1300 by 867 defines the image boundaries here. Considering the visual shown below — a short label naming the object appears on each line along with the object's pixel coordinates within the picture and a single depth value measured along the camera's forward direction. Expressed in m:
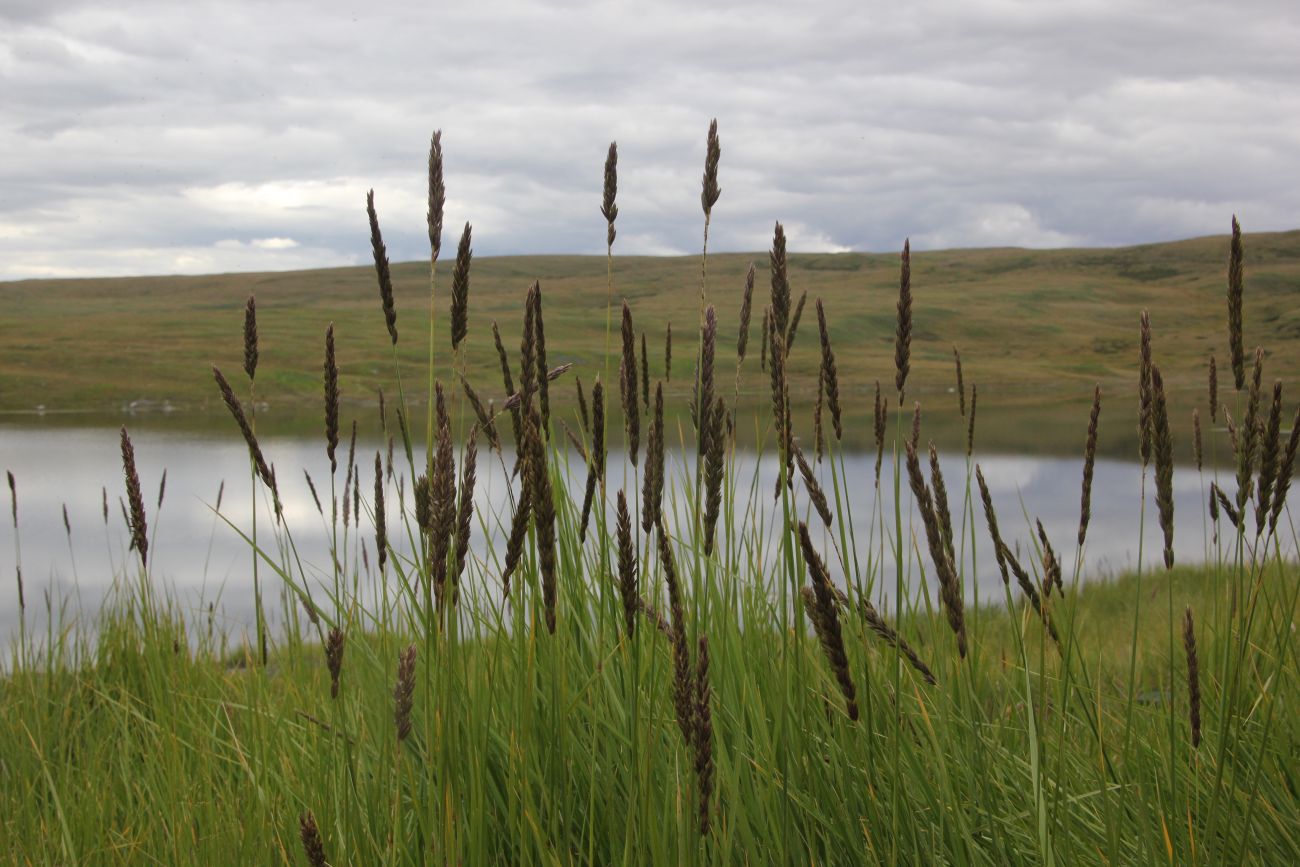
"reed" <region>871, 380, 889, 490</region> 2.15
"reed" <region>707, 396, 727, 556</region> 1.36
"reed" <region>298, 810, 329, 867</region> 1.17
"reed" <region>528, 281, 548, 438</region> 1.49
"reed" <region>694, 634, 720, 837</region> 0.97
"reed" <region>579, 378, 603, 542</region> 1.49
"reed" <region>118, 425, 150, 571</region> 1.91
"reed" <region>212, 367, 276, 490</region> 1.69
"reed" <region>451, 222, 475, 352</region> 1.36
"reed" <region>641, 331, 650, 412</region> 2.33
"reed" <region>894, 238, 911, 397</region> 1.51
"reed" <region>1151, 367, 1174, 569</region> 1.51
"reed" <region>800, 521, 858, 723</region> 1.00
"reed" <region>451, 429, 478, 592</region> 1.16
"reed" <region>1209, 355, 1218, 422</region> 2.57
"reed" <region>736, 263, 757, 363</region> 1.95
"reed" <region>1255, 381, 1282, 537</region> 1.36
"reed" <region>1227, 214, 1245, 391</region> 1.55
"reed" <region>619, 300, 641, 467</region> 1.60
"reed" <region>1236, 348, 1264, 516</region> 1.43
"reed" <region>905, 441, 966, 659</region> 1.09
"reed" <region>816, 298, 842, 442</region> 1.65
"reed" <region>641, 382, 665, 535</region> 1.33
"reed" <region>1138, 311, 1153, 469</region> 1.59
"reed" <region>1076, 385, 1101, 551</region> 1.80
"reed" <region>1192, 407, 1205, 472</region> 2.83
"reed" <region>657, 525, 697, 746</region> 0.97
